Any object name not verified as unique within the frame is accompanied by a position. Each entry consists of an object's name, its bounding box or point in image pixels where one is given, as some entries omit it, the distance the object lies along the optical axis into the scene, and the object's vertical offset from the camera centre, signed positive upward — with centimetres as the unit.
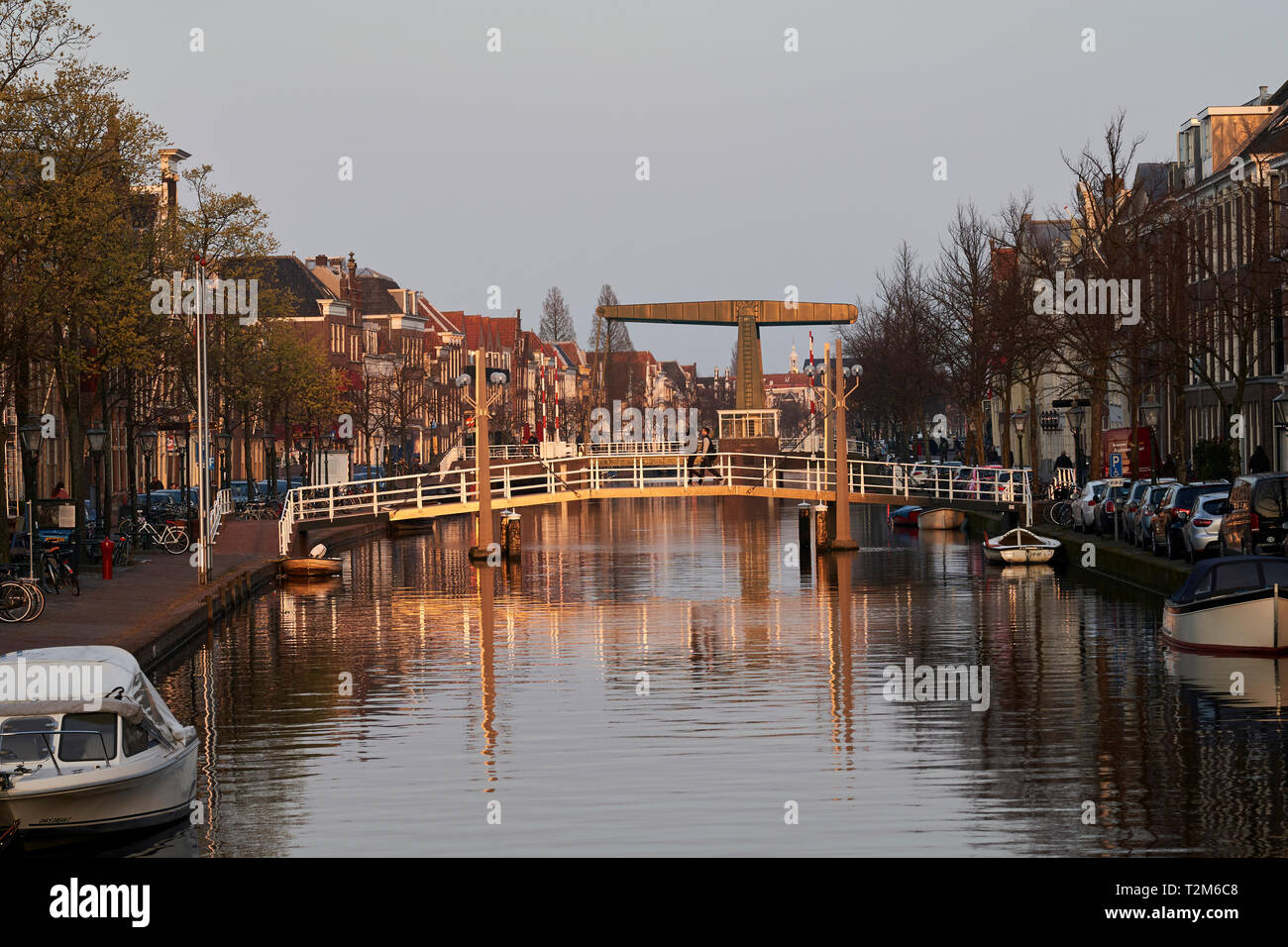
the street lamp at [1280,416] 6394 +4
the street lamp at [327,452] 8593 -48
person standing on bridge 8982 -69
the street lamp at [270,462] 7981 -80
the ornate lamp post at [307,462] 8936 -96
